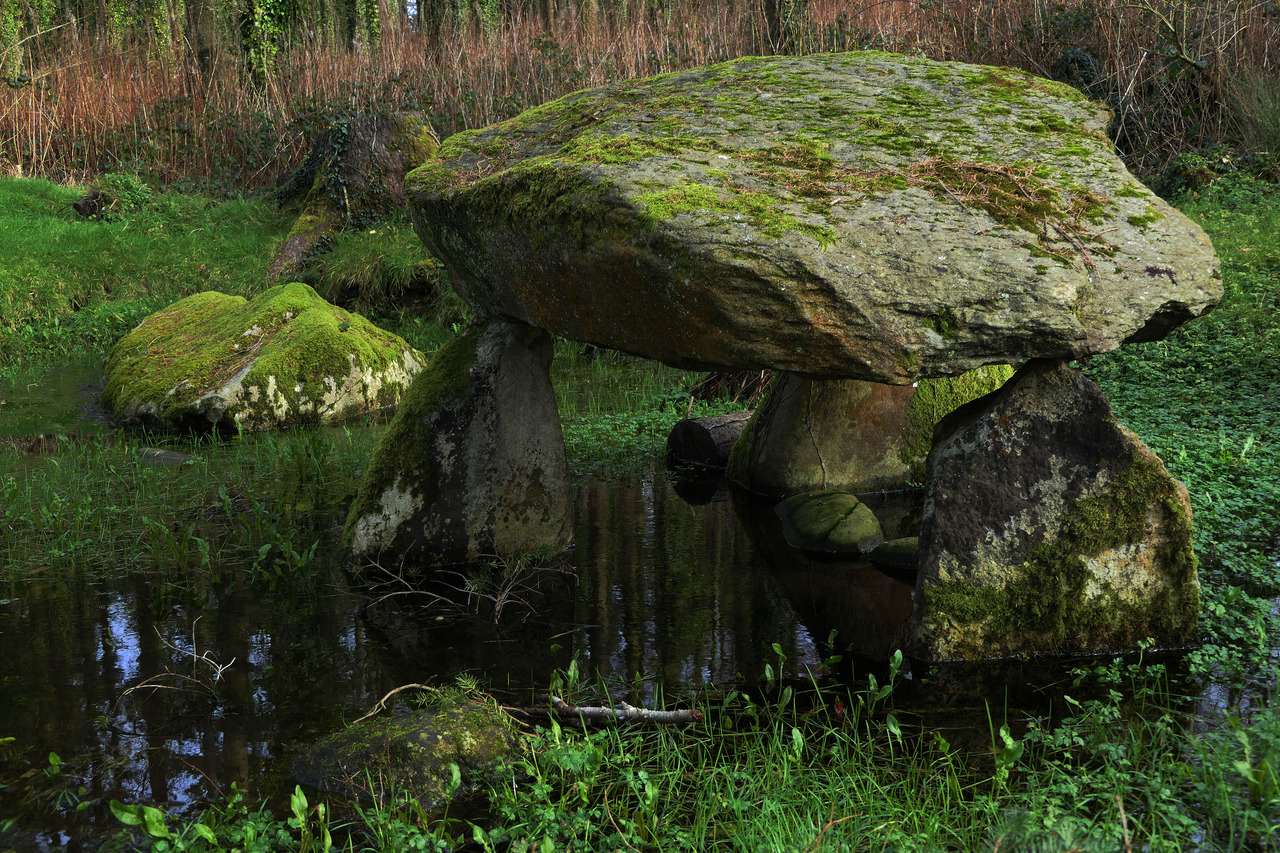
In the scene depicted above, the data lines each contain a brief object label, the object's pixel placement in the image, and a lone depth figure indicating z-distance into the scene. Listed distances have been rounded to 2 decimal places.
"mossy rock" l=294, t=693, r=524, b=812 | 2.84
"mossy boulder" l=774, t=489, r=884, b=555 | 5.14
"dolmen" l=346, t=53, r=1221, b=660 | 3.45
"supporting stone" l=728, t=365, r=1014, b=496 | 6.12
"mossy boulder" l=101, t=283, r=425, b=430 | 8.35
